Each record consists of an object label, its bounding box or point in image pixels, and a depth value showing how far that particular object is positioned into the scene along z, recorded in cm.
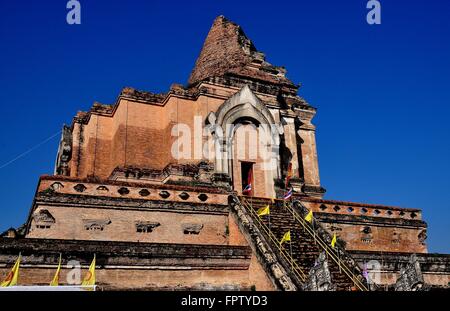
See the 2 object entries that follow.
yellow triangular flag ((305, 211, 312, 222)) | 1552
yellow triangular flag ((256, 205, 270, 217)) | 1526
